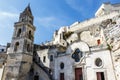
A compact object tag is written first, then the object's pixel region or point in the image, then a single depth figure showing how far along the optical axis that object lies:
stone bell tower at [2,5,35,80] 23.84
